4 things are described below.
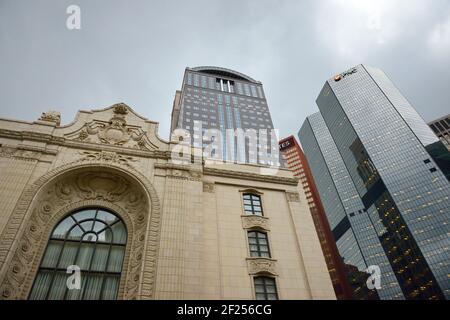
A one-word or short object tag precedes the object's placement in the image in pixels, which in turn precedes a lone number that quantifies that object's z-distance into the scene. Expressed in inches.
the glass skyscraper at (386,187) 4274.1
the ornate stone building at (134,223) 663.8
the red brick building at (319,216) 5123.0
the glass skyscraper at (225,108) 4471.7
